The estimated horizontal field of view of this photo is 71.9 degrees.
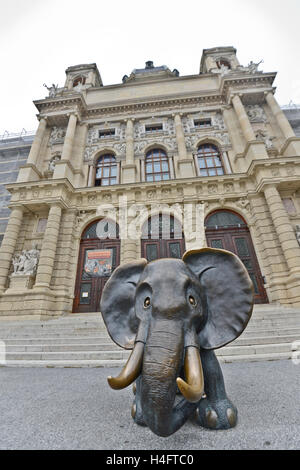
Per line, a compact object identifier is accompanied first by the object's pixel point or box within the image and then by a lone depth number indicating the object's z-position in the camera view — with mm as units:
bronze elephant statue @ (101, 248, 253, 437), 1213
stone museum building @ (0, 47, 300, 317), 9609
